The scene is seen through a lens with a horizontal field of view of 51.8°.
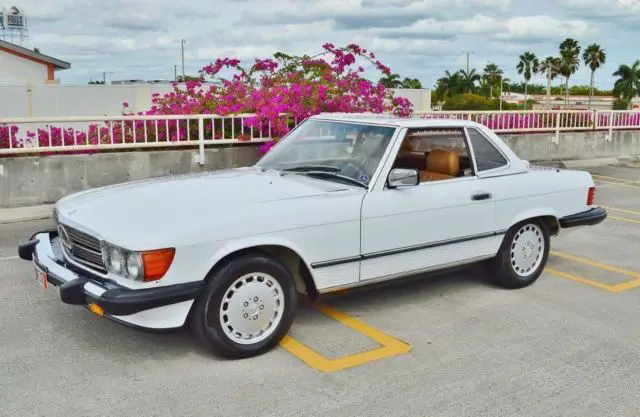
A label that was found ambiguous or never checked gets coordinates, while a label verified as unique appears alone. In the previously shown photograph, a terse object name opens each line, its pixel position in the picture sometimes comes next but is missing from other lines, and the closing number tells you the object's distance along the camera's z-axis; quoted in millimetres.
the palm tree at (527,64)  114781
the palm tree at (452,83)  108756
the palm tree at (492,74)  123525
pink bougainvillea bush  10680
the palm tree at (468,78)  108500
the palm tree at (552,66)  97812
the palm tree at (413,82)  100638
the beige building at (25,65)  32844
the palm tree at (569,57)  96562
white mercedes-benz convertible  4020
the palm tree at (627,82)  88000
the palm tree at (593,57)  95812
